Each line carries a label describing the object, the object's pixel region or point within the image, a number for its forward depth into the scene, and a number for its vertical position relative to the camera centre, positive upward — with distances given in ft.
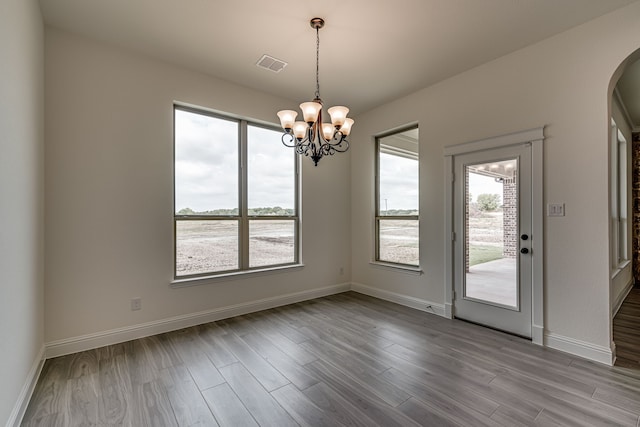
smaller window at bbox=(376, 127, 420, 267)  13.80 +0.74
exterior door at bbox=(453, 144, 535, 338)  9.99 -0.94
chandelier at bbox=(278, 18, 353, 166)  8.41 +2.74
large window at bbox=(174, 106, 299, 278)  11.44 +0.79
